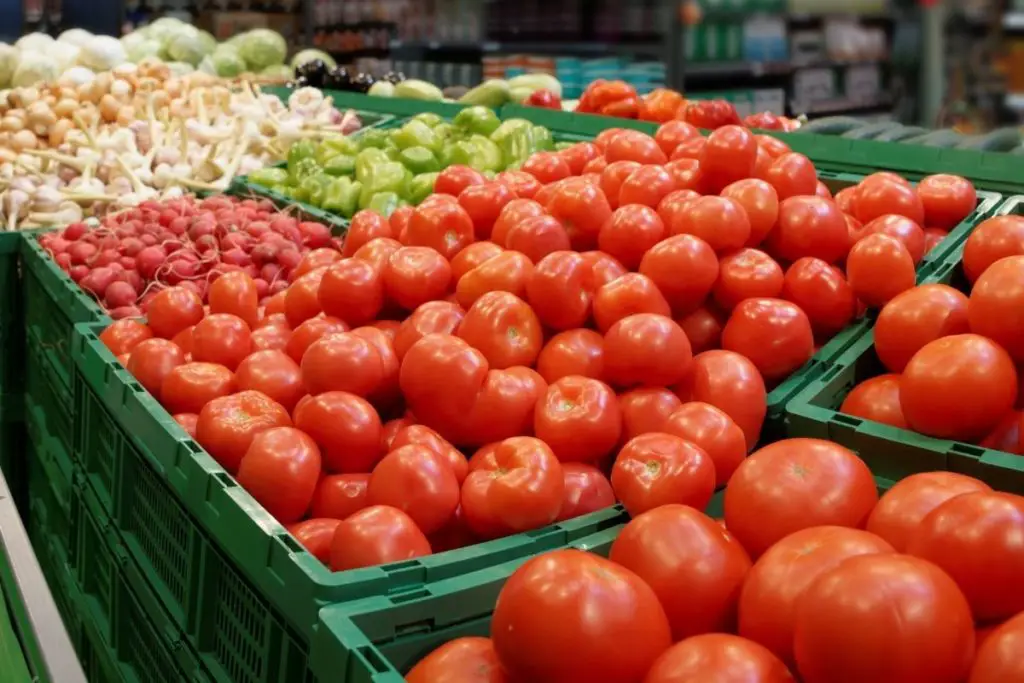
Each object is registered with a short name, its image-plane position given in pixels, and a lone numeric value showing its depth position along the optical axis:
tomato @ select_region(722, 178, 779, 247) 2.01
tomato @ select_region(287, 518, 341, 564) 1.54
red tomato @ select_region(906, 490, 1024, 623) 1.01
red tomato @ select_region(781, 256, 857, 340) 1.97
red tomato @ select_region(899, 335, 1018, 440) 1.56
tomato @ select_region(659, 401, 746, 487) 1.56
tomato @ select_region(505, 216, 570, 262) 2.00
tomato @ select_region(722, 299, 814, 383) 1.85
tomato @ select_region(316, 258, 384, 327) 1.98
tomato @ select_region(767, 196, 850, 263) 2.02
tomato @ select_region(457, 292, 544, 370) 1.80
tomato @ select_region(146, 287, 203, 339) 2.29
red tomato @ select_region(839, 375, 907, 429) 1.75
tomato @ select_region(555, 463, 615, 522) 1.59
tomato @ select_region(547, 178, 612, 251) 2.07
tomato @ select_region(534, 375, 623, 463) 1.62
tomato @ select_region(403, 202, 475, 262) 2.15
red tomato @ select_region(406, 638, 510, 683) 1.15
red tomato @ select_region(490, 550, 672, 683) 1.07
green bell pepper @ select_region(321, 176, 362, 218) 3.76
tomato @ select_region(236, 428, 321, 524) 1.57
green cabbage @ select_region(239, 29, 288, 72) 7.93
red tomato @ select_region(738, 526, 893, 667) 1.08
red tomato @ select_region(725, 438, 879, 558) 1.25
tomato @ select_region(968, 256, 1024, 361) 1.63
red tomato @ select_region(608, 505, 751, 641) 1.20
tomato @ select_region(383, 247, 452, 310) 1.99
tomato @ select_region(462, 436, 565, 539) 1.46
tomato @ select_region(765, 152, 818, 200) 2.15
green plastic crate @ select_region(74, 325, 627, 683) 1.34
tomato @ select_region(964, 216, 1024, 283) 1.89
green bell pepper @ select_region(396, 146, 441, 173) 3.83
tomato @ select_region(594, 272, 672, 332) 1.80
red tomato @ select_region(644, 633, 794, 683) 1.00
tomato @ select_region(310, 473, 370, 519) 1.63
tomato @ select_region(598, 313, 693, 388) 1.70
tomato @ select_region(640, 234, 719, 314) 1.85
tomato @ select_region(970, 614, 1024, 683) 0.90
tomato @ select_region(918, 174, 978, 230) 2.30
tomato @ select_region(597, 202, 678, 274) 1.98
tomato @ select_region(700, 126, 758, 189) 2.16
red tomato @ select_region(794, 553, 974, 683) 0.93
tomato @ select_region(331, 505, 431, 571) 1.40
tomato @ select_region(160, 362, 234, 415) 1.94
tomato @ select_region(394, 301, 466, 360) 1.86
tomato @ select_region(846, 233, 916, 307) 1.93
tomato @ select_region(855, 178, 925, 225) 2.20
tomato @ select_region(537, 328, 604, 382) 1.79
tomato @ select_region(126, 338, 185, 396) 2.08
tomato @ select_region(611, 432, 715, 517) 1.43
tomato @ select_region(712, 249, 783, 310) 1.91
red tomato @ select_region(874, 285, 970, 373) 1.76
